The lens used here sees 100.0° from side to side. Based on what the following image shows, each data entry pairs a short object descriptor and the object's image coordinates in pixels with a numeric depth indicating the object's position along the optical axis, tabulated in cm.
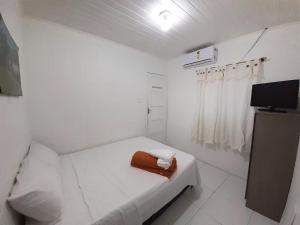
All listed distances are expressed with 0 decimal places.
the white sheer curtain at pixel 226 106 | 209
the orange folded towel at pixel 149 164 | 146
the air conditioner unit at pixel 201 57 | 238
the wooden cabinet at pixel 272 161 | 135
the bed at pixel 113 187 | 98
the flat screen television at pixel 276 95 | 145
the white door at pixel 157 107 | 313
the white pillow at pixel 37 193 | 81
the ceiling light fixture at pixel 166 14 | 142
